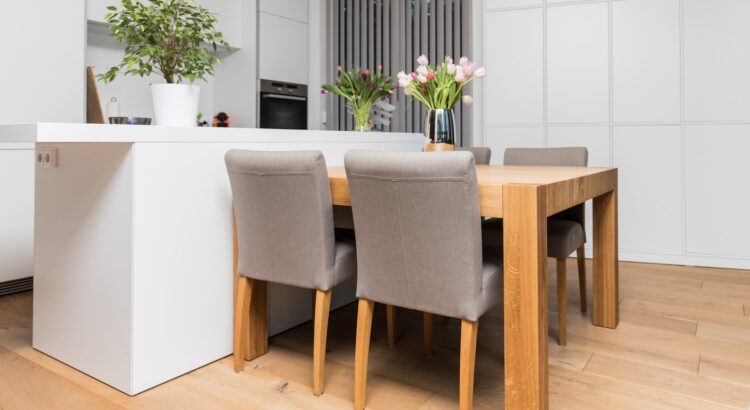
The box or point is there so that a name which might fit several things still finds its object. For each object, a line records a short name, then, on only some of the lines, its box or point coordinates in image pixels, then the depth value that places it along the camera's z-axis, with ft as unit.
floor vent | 10.21
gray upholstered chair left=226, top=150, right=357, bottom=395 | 5.80
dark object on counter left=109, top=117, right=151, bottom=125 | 6.46
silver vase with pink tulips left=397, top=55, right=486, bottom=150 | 7.83
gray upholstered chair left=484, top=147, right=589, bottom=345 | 7.45
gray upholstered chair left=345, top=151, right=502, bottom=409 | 4.81
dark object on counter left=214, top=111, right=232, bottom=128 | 14.93
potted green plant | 6.53
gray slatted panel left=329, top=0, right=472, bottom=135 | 15.90
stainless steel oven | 15.60
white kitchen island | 5.93
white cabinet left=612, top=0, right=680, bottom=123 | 12.32
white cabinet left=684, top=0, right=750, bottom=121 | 11.69
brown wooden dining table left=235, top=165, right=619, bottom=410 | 4.86
